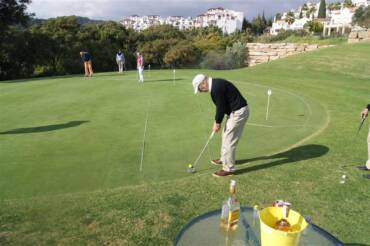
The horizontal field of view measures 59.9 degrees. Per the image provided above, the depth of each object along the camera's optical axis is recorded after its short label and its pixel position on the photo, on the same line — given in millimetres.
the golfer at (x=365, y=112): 7256
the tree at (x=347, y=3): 106500
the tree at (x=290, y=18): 127875
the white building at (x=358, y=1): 116688
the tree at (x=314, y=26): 83812
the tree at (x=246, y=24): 134538
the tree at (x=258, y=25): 130250
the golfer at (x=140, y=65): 19297
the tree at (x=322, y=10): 115762
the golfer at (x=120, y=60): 25253
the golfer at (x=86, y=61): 23062
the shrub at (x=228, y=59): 52094
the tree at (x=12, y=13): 33094
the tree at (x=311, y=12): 133500
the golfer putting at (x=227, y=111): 6316
